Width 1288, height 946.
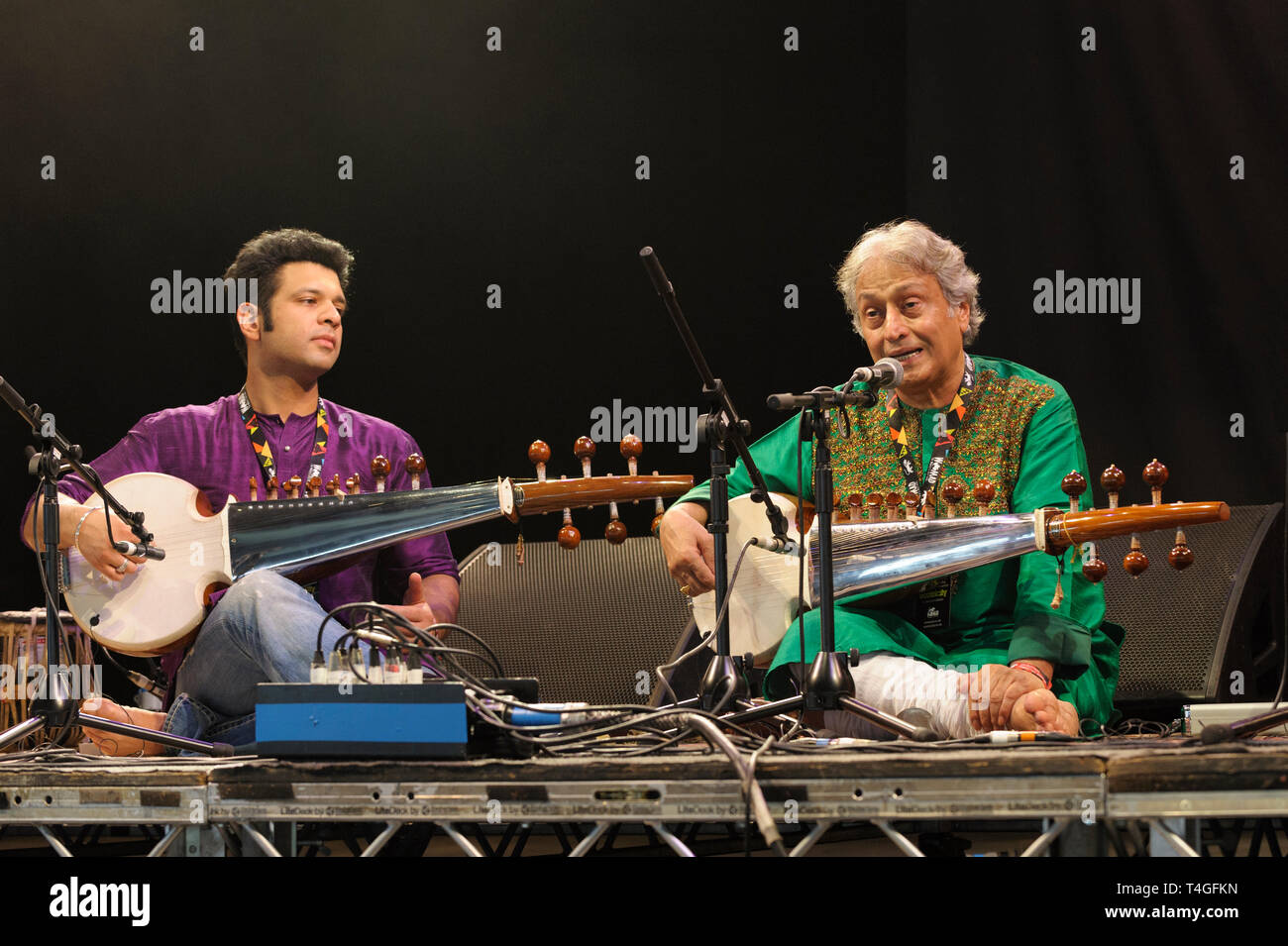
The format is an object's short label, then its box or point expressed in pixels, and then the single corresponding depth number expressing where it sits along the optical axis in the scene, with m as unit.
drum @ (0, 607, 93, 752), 4.14
